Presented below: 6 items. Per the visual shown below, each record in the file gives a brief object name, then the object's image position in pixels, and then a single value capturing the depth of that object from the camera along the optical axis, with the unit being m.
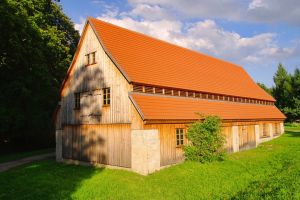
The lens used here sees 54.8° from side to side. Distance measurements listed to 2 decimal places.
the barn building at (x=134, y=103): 18.28
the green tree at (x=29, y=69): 28.41
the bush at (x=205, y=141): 19.86
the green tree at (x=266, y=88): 70.43
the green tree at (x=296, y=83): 60.42
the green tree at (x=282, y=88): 61.53
